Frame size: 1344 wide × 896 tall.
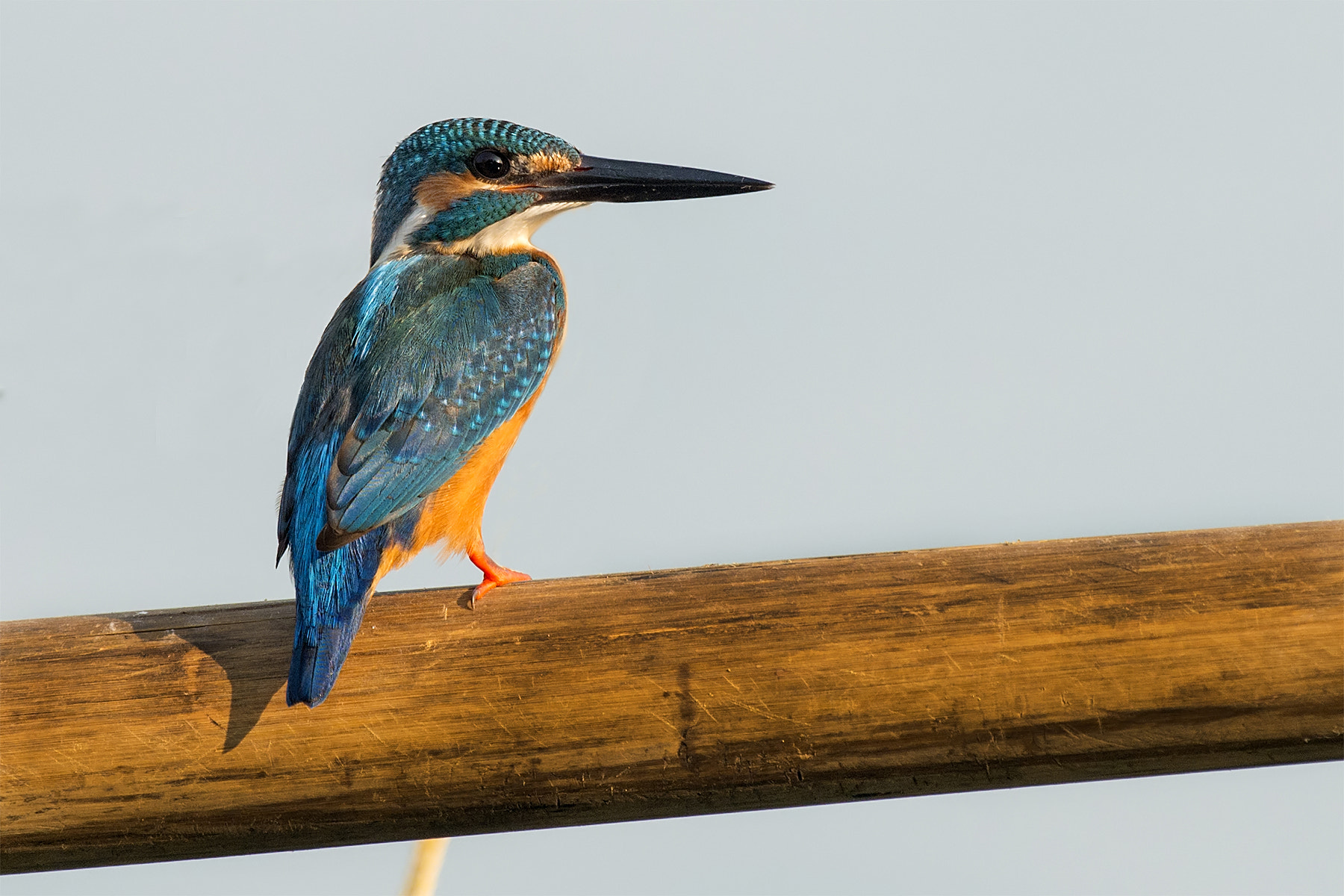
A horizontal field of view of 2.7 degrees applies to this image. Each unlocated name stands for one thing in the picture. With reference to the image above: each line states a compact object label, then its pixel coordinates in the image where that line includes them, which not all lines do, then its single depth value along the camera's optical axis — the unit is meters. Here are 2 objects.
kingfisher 5.74
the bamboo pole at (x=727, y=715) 5.71
